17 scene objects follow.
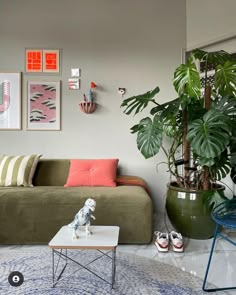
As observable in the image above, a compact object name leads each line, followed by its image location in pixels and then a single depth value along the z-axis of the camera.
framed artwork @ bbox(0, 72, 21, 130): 3.36
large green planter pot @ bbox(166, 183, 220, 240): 2.42
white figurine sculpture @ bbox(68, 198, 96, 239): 1.75
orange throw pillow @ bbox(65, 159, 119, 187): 2.90
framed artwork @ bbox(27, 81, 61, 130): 3.38
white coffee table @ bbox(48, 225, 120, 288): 1.60
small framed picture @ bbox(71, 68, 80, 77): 3.38
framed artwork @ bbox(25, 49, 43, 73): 3.36
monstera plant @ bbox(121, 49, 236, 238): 2.14
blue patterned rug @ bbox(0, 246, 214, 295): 1.67
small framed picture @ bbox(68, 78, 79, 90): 3.38
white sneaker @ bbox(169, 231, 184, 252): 2.26
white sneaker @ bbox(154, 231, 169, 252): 2.27
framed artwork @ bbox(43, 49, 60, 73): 3.36
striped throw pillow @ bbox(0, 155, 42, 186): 2.82
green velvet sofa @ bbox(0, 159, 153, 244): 2.40
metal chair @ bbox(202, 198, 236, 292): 1.66
